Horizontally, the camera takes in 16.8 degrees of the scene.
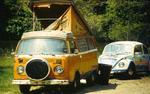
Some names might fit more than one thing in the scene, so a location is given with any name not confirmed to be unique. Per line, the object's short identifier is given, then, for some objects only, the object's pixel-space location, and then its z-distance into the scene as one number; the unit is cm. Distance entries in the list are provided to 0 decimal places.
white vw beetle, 2361
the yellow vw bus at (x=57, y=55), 1673
